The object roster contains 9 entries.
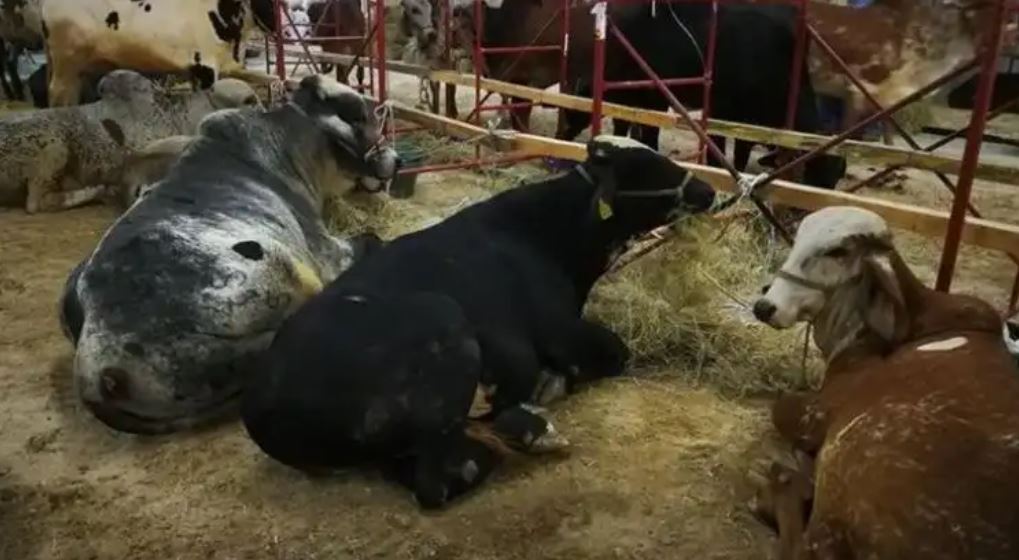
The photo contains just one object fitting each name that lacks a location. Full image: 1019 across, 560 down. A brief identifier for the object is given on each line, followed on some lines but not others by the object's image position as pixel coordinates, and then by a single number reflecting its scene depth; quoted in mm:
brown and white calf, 2105
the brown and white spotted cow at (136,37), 7766
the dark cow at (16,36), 10992
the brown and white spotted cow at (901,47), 6918
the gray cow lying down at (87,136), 6680
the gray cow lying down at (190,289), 3482
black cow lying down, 3092
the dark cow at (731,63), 6871
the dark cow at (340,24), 11852
